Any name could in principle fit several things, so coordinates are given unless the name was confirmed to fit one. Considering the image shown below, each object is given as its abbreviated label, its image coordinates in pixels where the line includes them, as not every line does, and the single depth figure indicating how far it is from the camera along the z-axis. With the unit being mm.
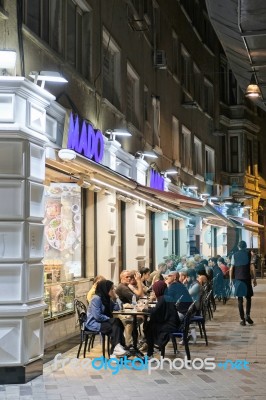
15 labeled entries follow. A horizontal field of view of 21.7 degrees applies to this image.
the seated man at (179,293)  12508
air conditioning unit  21969
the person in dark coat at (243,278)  16562
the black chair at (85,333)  11086
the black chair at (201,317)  12952
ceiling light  12732
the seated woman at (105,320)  10992
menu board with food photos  13117
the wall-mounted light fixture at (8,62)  9312
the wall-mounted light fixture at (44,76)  10312
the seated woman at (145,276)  16230
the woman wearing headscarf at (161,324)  11125
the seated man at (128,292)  12180
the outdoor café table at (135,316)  11211
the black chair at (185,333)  11100
